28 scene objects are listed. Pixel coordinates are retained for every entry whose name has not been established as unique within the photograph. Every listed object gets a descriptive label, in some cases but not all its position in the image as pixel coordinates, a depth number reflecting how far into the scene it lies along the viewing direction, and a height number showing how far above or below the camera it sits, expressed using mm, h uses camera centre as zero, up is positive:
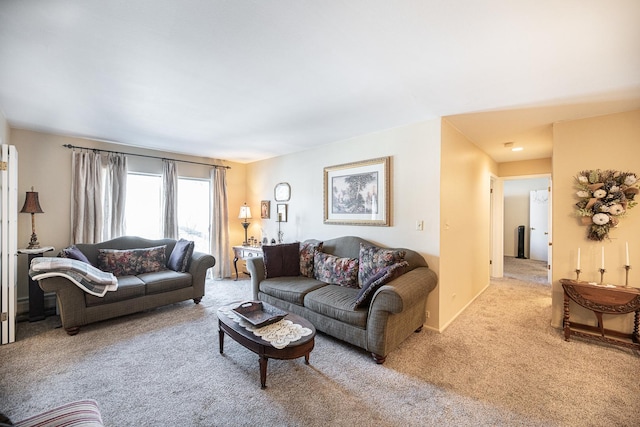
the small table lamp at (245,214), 5395 +2
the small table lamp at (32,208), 3414 +65
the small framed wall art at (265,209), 5355 +117
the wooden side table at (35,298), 3258 -1040
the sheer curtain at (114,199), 4164 +233
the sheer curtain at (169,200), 4695 +252
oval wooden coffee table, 2006 -1013
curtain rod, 3875 +981
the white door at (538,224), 7047 -203
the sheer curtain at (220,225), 5309 -212
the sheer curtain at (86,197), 3871 +239
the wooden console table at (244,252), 4835 -699
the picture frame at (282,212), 4992 +54
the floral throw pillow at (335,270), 3309 -700
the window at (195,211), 5129 +61
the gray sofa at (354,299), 2396 -925
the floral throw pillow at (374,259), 3029 -502
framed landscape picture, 3535 +320
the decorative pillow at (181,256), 4012 -640
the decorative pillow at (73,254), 3260 -500
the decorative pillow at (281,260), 3723 -643
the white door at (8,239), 2609 -263
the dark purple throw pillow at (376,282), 2531 -634
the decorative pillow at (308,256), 3770 -589
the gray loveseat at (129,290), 2926 -962
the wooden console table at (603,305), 2582 -872
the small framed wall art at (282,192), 4938 +437
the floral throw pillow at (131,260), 3697 -670
